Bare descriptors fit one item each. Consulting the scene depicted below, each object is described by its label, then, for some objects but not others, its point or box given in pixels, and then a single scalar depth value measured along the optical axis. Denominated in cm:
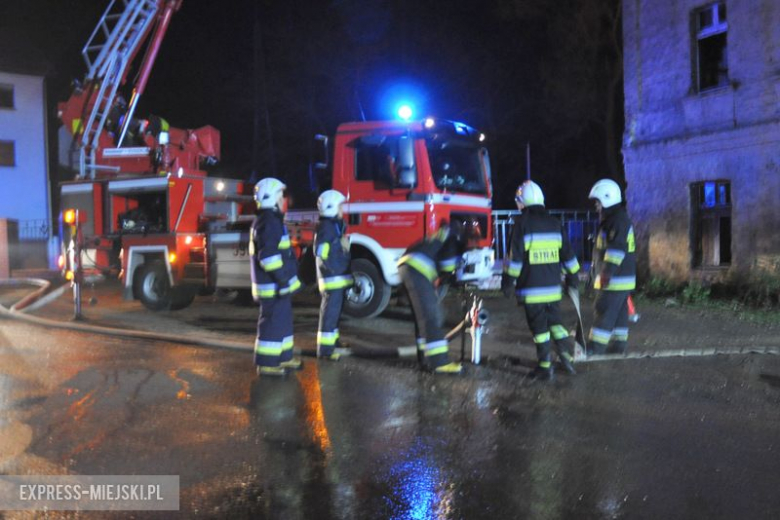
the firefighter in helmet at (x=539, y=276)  605
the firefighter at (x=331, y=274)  691
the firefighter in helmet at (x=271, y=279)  616
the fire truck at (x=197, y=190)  900
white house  2864
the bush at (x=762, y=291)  1031
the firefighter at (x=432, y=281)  625
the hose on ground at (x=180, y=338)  706
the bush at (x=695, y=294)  1104
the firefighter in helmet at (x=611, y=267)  661
